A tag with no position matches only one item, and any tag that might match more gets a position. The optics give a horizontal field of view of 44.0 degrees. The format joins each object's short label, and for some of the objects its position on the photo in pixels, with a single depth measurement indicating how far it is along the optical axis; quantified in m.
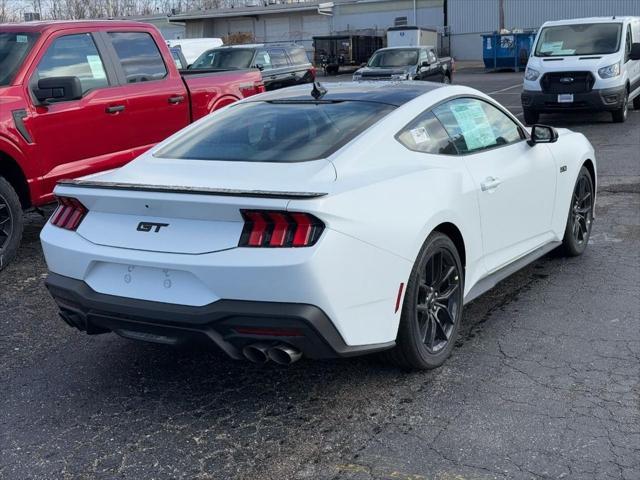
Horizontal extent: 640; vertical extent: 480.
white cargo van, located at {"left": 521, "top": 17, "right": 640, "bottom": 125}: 14.54
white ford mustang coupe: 3.43
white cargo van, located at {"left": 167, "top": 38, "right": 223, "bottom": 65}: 25.16
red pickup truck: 6.46
